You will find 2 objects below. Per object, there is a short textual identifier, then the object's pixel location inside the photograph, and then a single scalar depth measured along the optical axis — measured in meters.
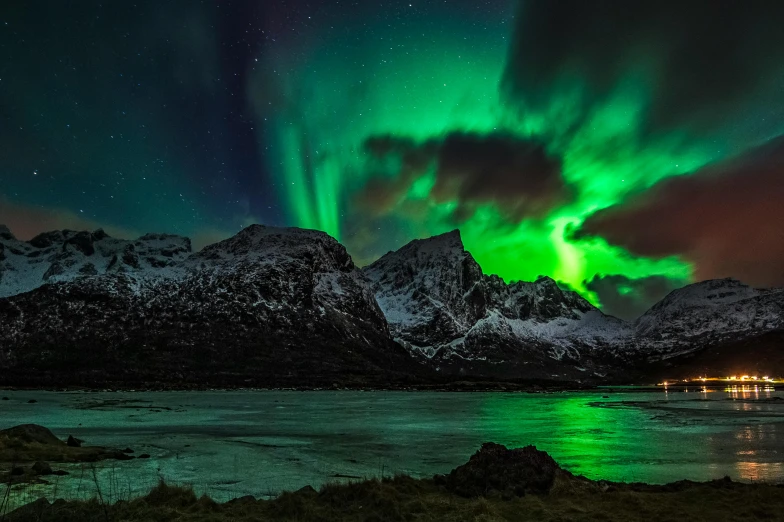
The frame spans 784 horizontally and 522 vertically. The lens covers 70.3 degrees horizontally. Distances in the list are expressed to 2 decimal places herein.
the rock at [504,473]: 16.98
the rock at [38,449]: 24.52
